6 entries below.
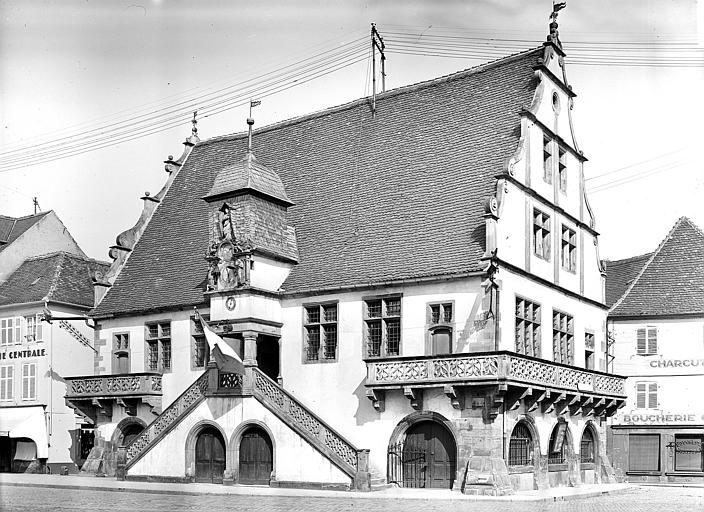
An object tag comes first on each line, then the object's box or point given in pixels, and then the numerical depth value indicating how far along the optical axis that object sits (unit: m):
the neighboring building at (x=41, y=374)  42.81
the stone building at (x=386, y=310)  30.06
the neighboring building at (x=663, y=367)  44.25
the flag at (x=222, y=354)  31.06
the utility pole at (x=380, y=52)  39.03
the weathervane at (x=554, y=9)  34.13
